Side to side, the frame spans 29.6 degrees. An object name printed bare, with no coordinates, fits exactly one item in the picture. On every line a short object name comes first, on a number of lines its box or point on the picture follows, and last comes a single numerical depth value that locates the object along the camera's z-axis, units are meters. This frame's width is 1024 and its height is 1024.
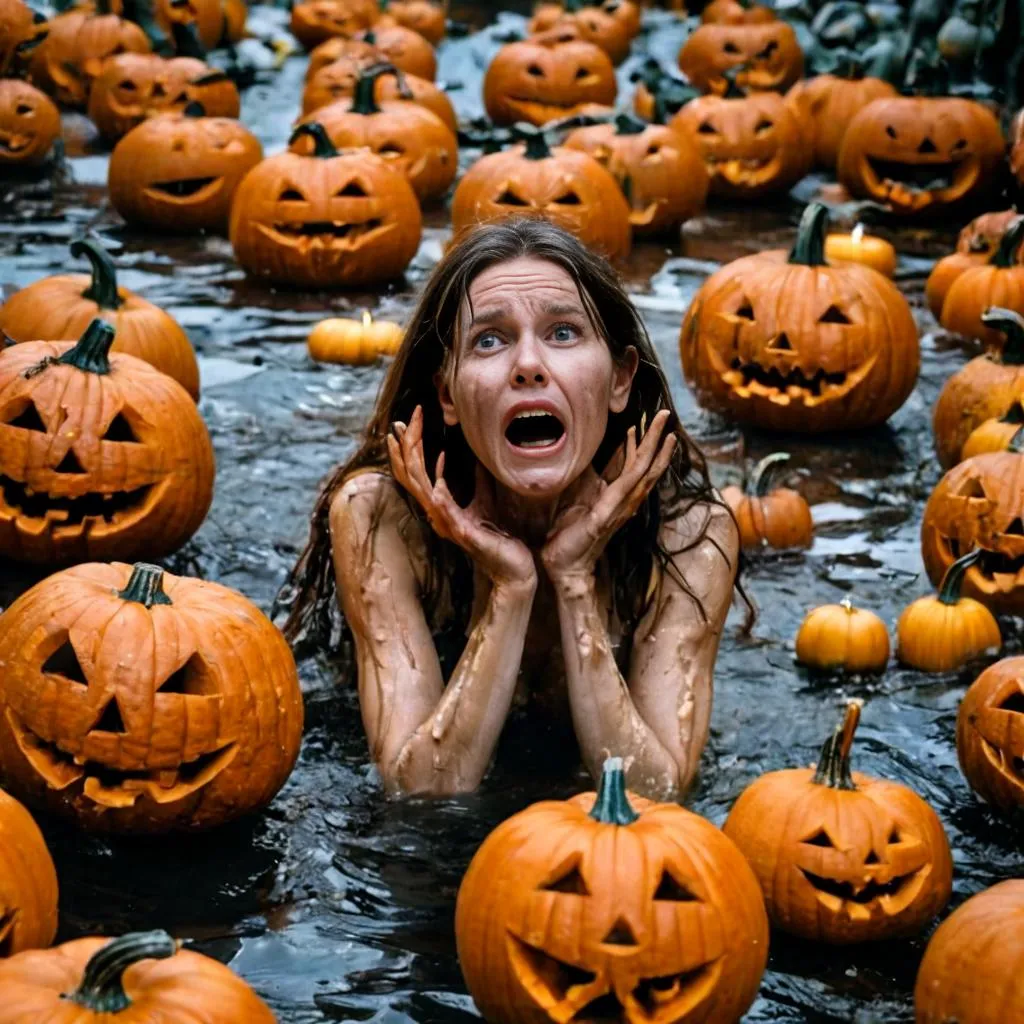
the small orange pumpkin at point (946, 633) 5.93
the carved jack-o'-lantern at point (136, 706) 4.45
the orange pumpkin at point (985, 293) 8.70
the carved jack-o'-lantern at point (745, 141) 11.96
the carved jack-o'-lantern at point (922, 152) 11.20
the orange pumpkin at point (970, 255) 9.38
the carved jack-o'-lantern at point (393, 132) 11.11
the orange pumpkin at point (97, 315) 7.02
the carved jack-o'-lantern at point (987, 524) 6.24
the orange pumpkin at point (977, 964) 3.58
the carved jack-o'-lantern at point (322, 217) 9.44
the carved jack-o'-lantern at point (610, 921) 3.58
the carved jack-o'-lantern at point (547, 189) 9.66
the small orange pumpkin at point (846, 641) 5.93
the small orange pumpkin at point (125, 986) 3.06
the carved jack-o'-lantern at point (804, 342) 7.75
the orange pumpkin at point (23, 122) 11.59
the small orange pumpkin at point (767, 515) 6.80
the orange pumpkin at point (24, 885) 3.58
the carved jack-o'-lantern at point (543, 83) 13.98
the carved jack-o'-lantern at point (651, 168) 10.88
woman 4.55
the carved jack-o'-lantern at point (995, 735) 4.90
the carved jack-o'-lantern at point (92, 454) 5.82
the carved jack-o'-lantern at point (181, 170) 10.51
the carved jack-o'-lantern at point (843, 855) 4.29
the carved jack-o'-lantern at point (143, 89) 12.56
